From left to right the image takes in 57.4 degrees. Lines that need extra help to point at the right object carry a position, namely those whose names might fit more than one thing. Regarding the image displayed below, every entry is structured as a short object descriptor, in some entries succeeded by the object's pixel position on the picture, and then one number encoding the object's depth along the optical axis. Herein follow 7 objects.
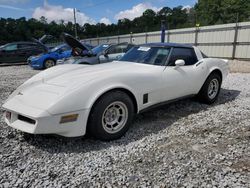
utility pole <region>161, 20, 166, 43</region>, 14.97
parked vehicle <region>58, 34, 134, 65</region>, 7.50
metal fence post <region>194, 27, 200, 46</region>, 15.38
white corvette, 2.65
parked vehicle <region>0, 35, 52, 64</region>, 13.61
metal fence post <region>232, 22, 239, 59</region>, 12.90
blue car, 11.49
